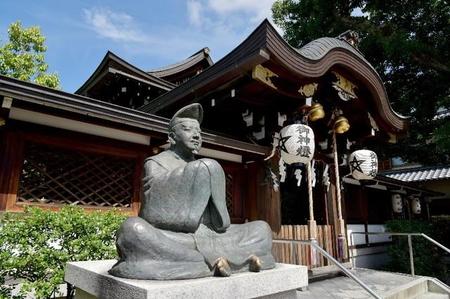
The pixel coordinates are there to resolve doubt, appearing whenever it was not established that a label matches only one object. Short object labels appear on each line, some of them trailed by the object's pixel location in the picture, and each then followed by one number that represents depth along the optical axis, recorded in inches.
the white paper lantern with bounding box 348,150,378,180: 326.3
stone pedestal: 87.5
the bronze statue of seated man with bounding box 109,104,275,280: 99.7
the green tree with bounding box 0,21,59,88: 623.5
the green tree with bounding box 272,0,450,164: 403.2
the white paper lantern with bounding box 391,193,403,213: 552.4
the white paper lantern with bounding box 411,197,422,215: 642.2
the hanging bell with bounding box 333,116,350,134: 317.1
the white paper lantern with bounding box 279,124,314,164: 251.1
